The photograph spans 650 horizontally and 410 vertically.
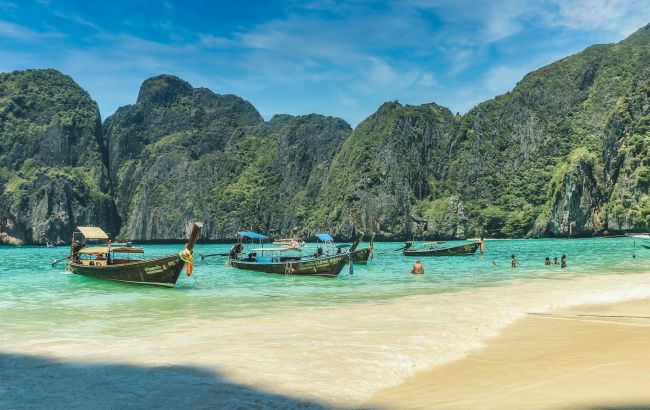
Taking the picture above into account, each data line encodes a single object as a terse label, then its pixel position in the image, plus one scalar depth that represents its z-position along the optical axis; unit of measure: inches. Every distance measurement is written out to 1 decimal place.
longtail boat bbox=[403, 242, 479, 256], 2283.5
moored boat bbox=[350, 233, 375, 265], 1778.5
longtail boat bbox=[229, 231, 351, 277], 1246.3
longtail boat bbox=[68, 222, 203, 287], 908.7
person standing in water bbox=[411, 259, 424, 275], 1298.0
